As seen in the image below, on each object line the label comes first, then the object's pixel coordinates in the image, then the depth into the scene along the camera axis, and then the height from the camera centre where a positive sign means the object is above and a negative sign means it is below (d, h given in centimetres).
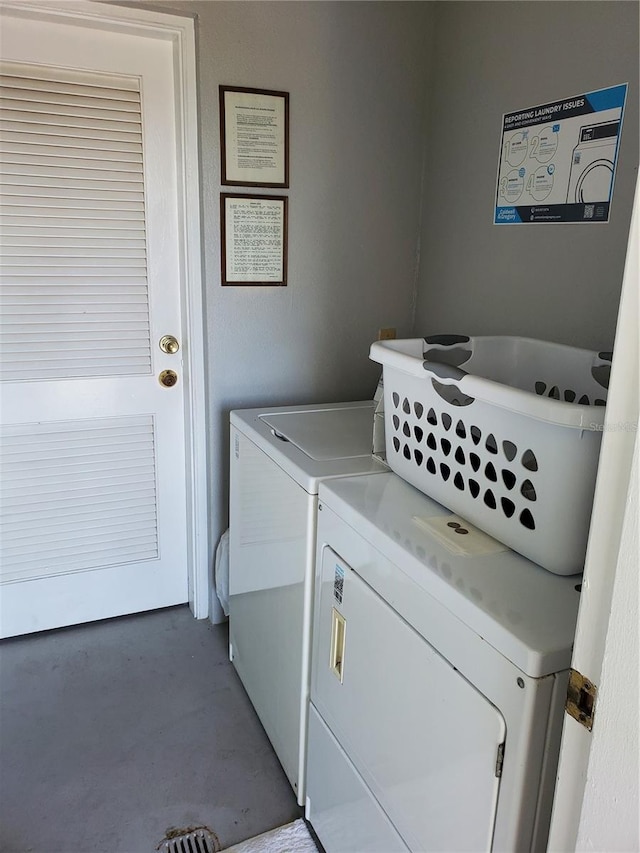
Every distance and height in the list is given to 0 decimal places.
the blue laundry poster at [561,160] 153 +30
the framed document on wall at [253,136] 202 +42
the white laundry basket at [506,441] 93 -28
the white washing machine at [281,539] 150 -71
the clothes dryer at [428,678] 84 -63
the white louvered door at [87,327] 196 -22
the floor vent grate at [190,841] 154 -140
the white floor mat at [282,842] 154 -139
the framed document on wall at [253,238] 210 +9
